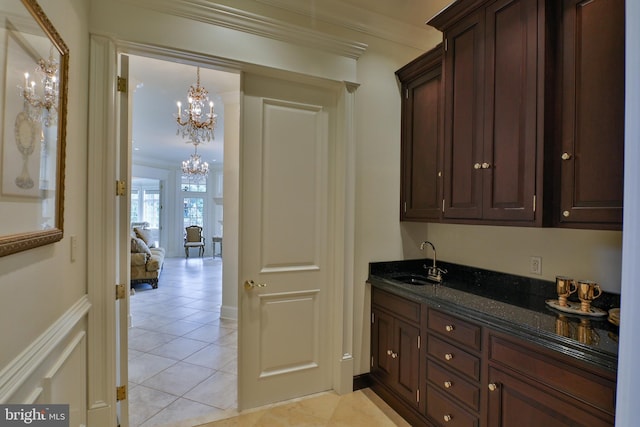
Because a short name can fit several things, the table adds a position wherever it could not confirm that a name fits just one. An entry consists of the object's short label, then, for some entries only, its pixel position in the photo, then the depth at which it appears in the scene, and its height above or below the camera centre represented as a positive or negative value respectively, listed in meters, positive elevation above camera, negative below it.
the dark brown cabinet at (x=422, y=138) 2.32 +0.58
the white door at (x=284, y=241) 2.26 -0.22
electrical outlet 1.99 -0.31
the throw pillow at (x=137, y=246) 5.74 -0.68
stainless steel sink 2.41 -0.51
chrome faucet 2.43 -0.46
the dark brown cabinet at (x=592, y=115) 1.34 +0.45
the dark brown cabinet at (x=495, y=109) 1.61 +0.60
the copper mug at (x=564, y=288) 1.67 -0.38
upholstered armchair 9.52 -0.85
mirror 0.92 +0.28
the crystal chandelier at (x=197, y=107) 3.84 +1.28
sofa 5.72 -1.01
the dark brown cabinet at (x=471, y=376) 1.26 -0.80
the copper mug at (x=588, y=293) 1.58 -0.38
